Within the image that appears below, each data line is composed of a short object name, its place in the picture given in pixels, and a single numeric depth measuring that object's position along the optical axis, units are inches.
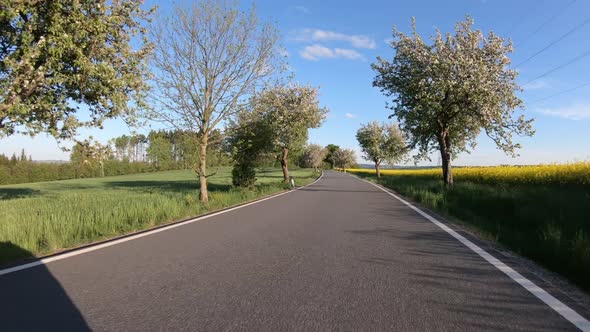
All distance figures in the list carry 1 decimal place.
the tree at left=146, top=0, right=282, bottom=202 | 498.9
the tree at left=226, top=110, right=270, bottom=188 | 593.3
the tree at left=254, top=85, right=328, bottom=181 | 1099.3
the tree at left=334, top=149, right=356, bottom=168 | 4591.5
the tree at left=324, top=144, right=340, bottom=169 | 6250.0
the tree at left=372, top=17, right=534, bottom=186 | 746.8
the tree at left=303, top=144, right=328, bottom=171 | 4102.4
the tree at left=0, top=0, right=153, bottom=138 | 284.5
